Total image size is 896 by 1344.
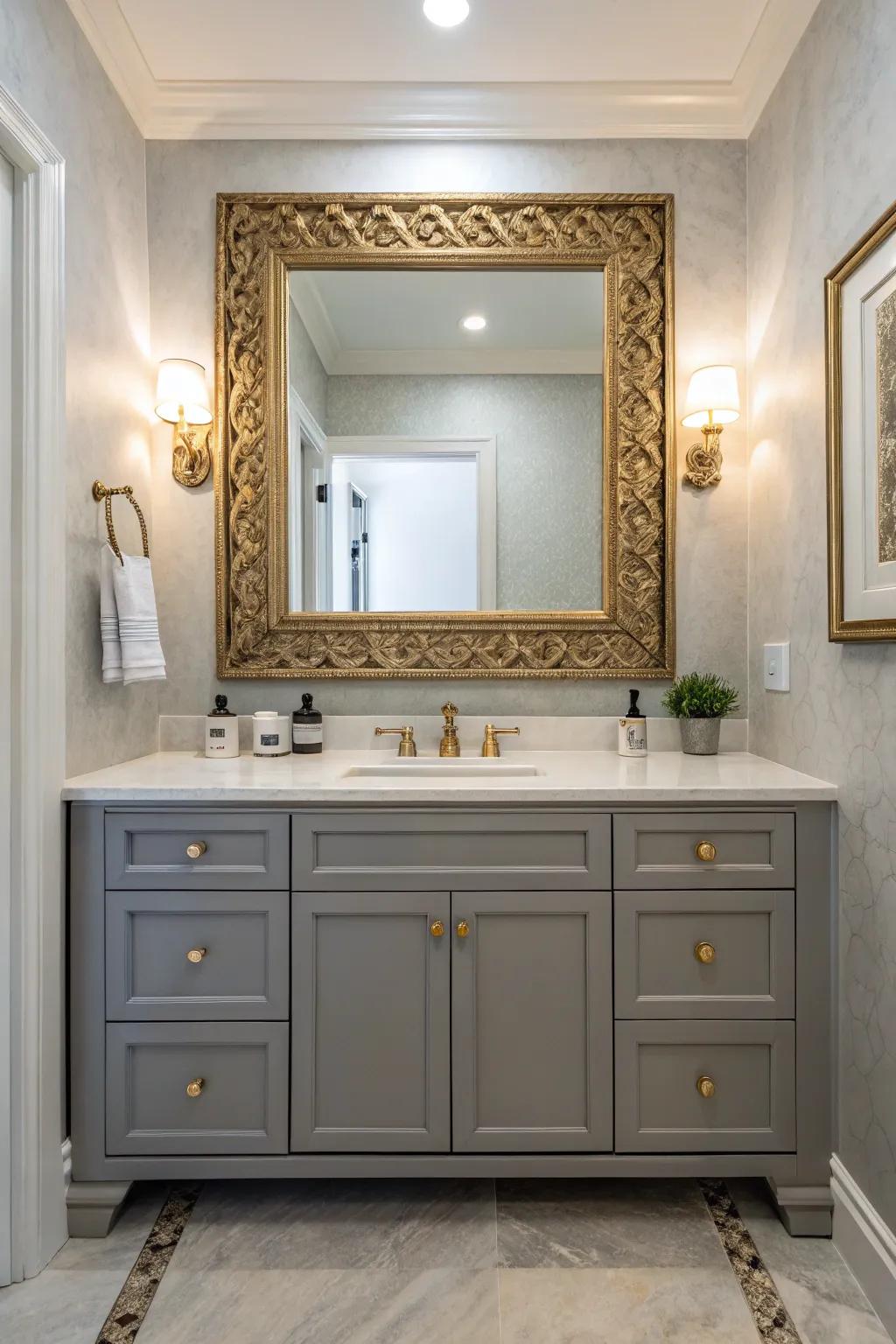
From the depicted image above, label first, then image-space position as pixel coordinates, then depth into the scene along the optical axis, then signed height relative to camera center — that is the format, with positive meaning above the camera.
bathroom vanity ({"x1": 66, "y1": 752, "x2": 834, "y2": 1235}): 1.56 -0.64
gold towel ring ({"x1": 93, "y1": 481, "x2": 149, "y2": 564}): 1.76 +0.40
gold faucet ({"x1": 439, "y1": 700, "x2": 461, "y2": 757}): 2.01 -0.18
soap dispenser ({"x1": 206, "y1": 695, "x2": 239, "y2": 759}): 1.96 -0.16
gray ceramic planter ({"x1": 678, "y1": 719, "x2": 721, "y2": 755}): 1.96 -0.17
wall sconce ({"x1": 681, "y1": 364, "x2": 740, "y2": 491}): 1.96 +0.66
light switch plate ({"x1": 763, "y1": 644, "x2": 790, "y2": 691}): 1.83 +0.01
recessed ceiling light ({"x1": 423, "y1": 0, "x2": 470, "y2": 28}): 1.74 +1.49
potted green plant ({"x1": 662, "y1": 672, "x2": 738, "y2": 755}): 1.94 -0.10
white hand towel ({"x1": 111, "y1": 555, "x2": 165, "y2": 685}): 1.74 +0.11
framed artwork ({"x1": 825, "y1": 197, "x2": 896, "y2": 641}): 1.36 +0.43
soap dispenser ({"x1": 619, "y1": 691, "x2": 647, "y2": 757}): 1.96 -0.17
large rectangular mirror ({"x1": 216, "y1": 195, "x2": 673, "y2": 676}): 2.06 +0.64
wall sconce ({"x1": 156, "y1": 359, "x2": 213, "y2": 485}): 1.97 +0.67
